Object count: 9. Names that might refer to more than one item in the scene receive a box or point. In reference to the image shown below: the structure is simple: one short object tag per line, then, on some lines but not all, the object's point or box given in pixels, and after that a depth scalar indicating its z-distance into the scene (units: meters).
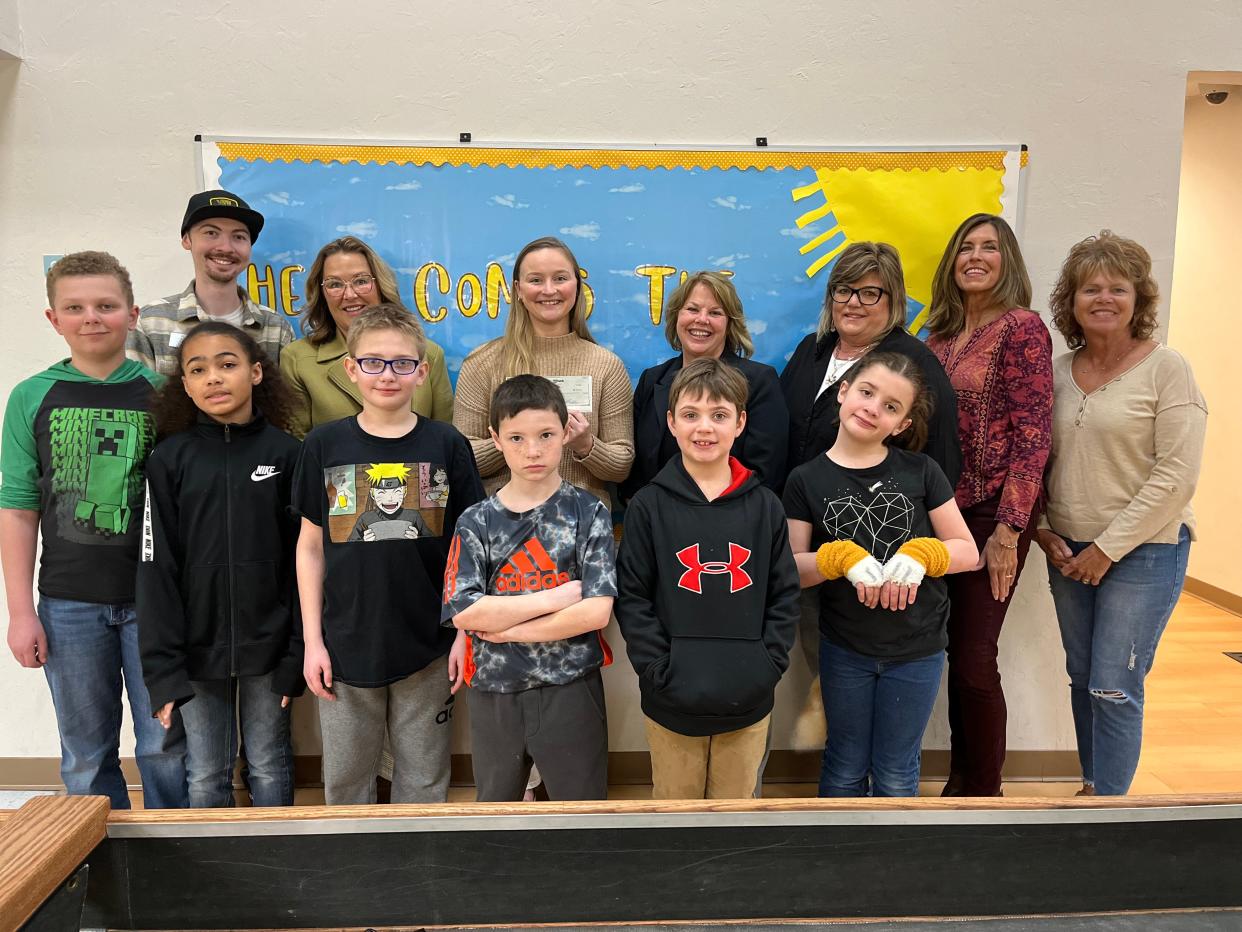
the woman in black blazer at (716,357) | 2.04
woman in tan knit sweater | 2.08
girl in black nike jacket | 1.72
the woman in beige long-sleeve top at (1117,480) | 1.99
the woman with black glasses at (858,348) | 1.97
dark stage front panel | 0.86
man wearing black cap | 2.09
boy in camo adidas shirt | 1.61
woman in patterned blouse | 2.05
